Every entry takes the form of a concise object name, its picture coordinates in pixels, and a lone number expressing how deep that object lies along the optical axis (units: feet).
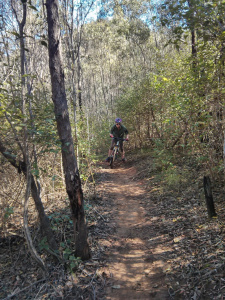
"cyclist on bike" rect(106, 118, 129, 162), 28.89
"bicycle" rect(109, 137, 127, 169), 29.89
